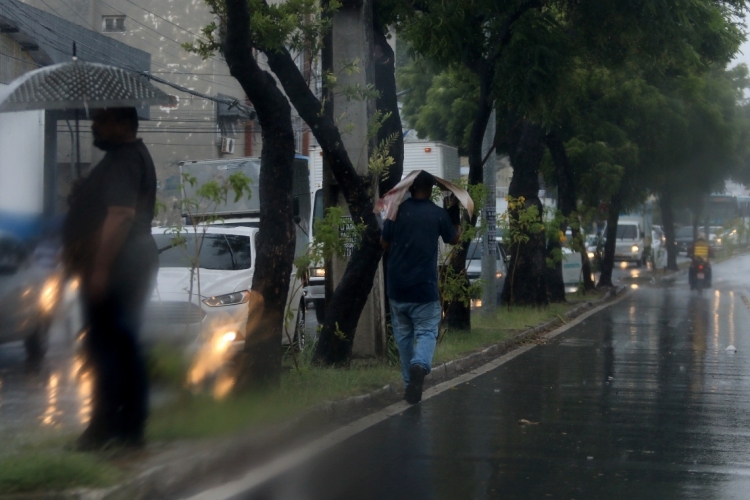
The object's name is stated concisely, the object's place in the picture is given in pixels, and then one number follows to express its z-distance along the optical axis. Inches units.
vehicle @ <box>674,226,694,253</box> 2918.3
